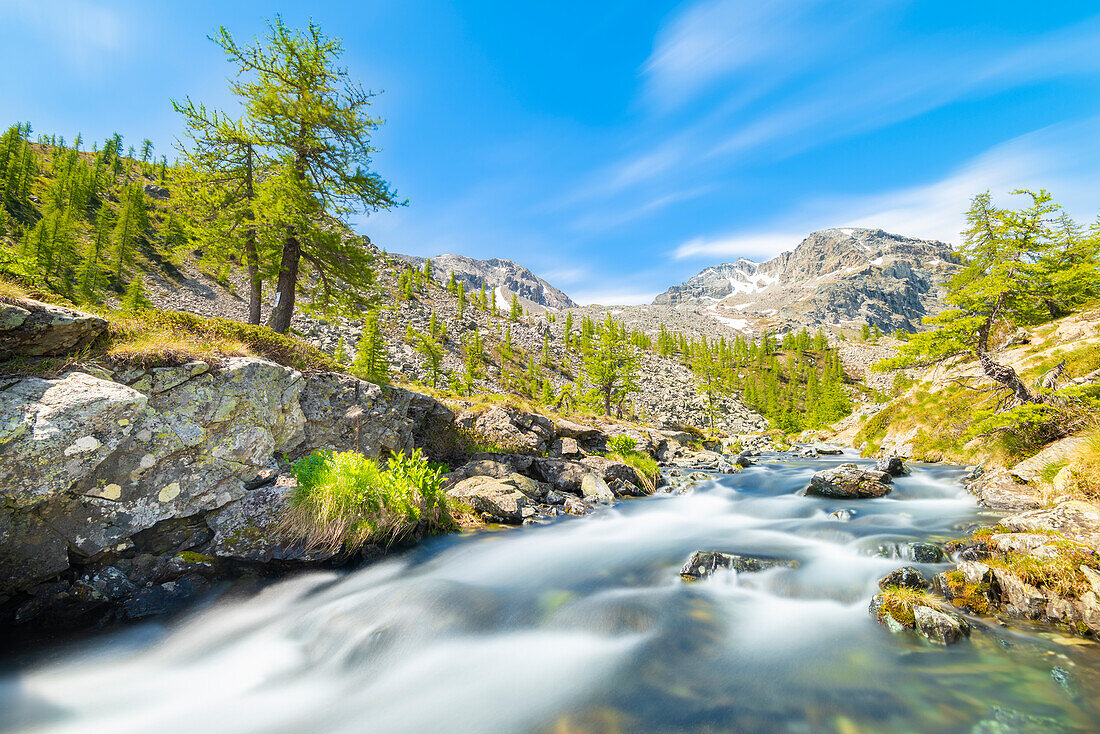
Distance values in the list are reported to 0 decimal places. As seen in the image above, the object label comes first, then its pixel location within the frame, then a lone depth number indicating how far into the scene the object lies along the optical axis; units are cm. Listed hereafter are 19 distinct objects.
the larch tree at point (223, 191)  1328
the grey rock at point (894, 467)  1513
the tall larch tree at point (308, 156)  1354
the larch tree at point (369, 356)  3425
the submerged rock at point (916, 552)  702
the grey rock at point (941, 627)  482
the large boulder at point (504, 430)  1581
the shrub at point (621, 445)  1967
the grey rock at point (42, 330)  574
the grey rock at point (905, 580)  611
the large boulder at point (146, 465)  528
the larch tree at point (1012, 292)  1186
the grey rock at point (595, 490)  1394
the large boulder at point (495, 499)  1087
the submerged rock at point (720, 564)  738
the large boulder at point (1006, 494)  922
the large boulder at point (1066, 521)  585
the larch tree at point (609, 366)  4366
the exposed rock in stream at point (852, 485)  1270
